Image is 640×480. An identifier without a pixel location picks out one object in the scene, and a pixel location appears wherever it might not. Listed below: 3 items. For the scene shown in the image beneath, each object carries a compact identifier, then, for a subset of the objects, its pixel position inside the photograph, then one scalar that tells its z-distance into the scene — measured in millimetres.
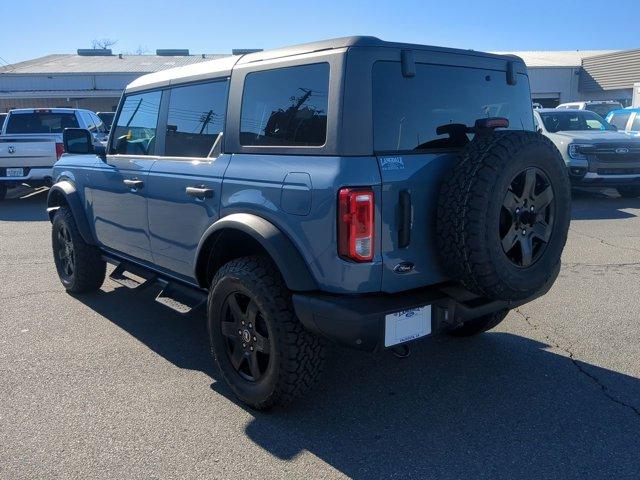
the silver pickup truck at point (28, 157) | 11961
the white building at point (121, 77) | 32094
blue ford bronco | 2822
